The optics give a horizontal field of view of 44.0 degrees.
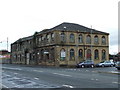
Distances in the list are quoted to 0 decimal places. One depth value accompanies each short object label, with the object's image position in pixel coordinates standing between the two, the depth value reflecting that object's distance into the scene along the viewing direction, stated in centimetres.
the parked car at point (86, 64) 3315
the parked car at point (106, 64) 3516
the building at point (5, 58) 6365
